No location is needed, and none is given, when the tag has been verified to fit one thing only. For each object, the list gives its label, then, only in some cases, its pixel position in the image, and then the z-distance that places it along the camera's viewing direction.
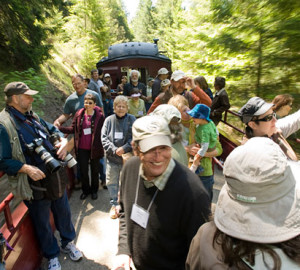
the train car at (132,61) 11.66
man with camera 2.33
